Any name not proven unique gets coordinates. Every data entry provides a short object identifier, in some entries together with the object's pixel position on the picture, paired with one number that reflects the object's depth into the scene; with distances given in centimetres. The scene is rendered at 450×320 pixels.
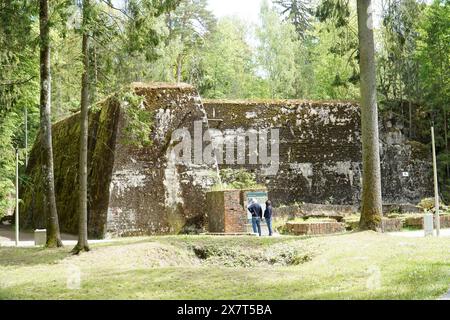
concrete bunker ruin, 2084
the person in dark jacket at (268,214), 1957
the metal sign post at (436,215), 1688
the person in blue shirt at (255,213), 1925
